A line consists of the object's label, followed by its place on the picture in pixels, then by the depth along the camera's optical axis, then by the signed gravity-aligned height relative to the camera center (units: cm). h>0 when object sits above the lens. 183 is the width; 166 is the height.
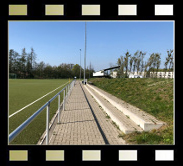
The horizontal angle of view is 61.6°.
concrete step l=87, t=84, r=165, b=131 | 413 -115
